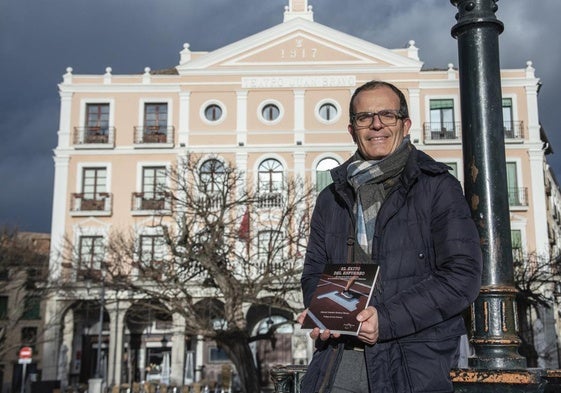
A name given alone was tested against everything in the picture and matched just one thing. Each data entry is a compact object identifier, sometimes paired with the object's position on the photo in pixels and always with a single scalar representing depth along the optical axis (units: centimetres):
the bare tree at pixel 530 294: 2263
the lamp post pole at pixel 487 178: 454
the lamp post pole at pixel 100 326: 2410
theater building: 3203
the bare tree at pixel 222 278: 1772
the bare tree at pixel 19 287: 2969
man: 242
